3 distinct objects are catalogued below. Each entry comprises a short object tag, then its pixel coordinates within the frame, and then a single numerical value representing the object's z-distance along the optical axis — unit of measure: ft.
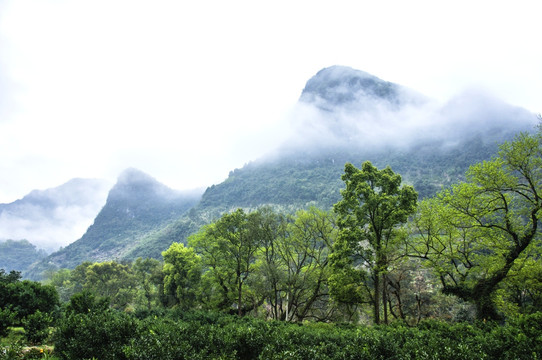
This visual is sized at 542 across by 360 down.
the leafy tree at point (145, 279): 123.97
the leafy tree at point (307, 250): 74.33
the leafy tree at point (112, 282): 131.44
